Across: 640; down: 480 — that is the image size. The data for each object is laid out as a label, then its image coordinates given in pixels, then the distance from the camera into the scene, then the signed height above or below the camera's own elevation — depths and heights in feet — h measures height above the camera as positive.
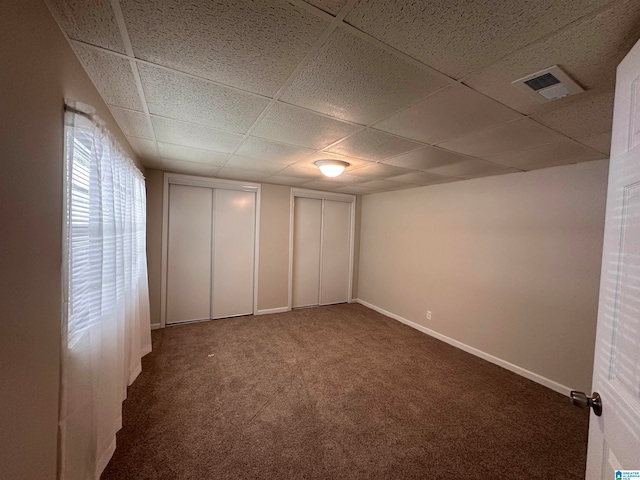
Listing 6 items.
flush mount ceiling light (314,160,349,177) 8.66 +2.34
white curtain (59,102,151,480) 3.76 -1.47
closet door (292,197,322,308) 15.26 -1.30
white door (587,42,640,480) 2.16 -0.61
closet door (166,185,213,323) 12.09 -1.43
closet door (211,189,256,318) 13.10 -1.34
